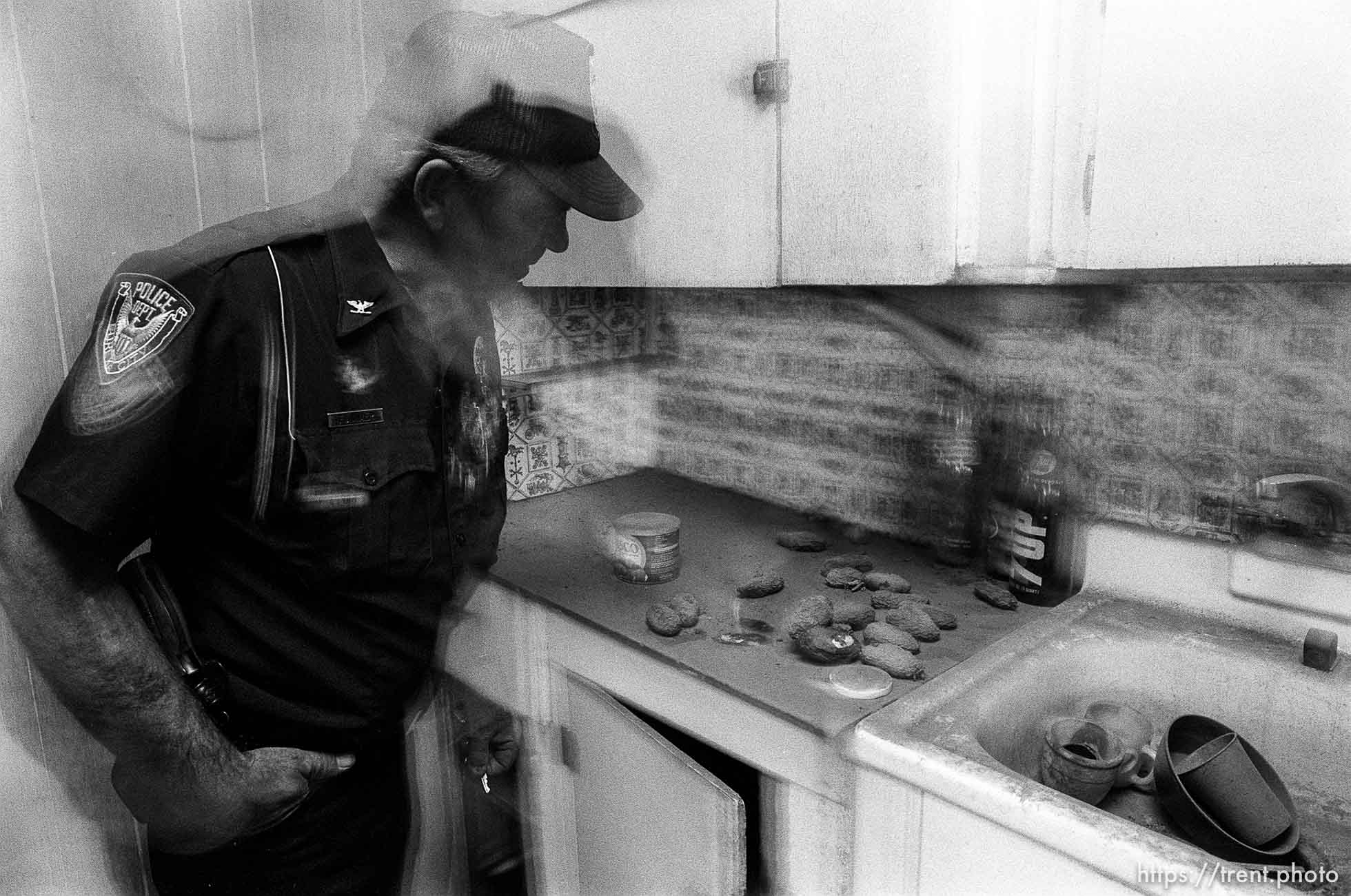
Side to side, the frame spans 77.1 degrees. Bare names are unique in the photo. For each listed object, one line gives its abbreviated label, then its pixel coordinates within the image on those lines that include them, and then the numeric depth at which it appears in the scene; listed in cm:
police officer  69
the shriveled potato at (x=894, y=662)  92
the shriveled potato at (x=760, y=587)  116
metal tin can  118
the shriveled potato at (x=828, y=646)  96
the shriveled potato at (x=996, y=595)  109
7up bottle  107
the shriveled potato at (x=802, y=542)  134
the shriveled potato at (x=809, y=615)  101
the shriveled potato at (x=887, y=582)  116
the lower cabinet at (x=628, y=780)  88
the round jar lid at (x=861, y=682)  88
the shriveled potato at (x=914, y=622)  101
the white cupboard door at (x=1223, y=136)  70
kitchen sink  67
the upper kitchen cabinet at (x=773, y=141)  89
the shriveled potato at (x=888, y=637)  98
